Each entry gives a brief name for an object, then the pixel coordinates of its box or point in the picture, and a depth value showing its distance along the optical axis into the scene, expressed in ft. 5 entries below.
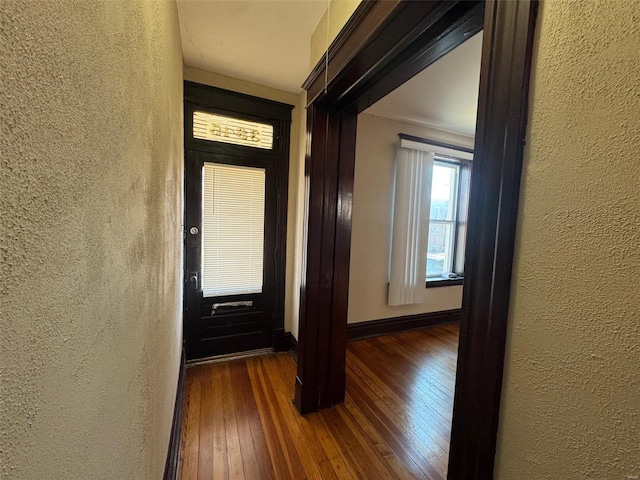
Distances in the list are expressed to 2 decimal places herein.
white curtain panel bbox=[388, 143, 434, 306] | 10.15
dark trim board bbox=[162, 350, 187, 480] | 4.09
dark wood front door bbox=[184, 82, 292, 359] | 7.54
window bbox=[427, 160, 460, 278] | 11.55
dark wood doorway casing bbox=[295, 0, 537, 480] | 2.00
